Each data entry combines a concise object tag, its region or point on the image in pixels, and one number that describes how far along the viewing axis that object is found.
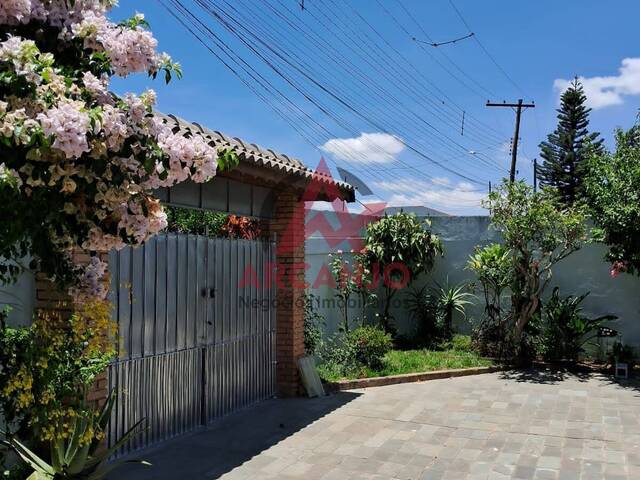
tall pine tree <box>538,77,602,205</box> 24.73
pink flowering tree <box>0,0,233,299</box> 1.93
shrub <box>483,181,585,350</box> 8.98
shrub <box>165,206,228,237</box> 6.74
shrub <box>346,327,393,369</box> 8.88
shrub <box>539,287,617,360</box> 9.62
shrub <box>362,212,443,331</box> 11.10
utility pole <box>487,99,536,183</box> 23.36
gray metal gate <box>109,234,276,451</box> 5.12
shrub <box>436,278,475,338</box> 11.18
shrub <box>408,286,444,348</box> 11.19
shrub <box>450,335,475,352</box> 10.50
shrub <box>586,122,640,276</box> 8.59
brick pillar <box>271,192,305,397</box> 7.58
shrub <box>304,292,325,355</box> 8.20
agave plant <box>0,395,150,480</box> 3.56
